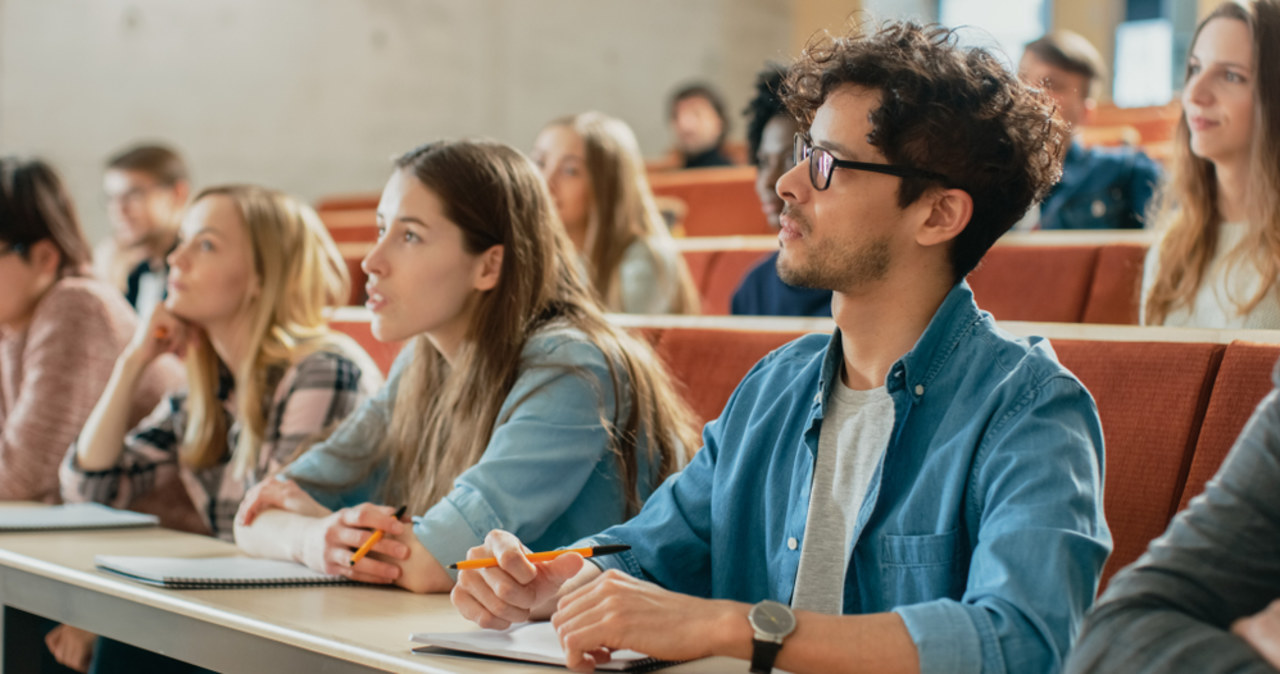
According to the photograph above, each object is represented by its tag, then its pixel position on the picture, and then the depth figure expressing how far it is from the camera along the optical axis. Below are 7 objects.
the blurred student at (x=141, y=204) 4.25
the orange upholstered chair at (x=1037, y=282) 2.42
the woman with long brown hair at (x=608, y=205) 3.05
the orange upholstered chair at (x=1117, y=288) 2.38
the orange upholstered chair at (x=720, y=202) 4.39
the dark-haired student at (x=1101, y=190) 3.32
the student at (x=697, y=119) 6.07
